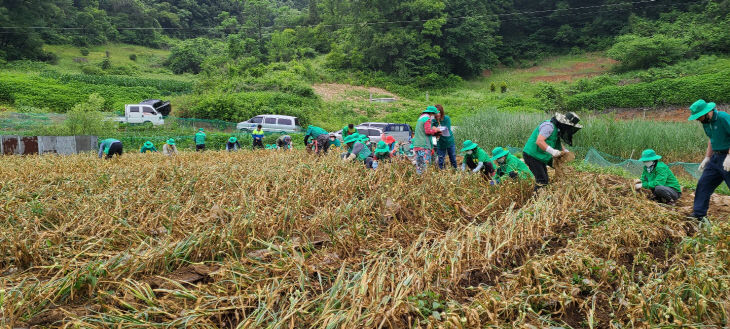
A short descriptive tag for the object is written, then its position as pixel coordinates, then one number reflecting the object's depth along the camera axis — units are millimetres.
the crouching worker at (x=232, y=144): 13914
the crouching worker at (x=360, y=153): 6895
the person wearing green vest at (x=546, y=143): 4840
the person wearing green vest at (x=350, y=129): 9330
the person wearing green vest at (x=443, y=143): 7059
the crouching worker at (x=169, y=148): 11158
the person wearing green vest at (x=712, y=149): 4164
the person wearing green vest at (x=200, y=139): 13664
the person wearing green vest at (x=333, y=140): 9656
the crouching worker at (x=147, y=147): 11730
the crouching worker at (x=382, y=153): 7203
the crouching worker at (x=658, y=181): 5062
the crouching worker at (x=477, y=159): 6293
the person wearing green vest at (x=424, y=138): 6727
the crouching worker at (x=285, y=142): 13514
